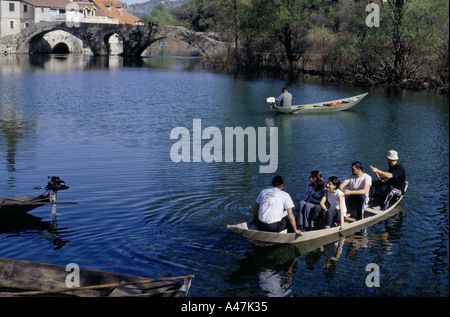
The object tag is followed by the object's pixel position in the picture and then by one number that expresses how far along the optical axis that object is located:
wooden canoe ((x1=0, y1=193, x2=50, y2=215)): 13.71
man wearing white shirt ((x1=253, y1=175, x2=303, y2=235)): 12.20
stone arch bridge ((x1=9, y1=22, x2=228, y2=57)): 86.38
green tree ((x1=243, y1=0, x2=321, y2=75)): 53.25
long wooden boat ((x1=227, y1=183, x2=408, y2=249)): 12.26
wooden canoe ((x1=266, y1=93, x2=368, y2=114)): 31.31
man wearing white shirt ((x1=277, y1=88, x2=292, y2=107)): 31.30
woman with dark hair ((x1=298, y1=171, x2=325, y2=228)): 13.25
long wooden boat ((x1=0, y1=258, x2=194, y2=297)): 9.35
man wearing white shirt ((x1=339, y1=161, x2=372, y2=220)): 14.21
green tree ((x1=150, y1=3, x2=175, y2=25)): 135.19
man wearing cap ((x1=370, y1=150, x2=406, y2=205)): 15.24
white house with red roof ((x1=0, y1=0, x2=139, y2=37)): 94.25
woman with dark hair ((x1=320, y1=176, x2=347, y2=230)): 13.24
